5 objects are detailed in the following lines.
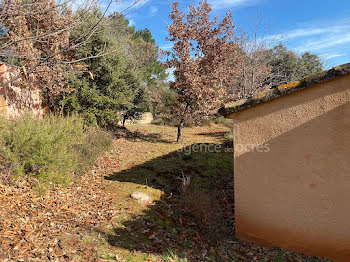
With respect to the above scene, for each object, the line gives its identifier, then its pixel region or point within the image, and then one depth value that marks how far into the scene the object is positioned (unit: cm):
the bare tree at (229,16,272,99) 1341
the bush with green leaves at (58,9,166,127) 1108
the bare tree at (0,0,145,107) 694
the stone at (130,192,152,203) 589
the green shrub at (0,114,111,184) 518
